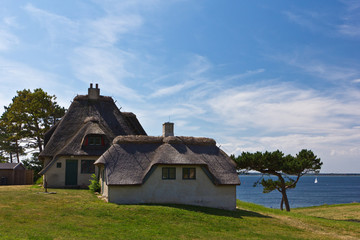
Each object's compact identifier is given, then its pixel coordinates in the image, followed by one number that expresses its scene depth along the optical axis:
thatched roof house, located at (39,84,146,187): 31.25
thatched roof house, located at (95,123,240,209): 23.92
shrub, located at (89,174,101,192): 28.75
